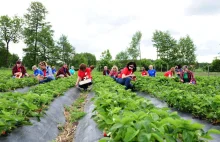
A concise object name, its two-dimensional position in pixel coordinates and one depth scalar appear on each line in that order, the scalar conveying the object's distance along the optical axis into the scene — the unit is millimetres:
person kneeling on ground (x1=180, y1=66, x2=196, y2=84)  8157
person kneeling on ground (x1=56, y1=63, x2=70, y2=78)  10999
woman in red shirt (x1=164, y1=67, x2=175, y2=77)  9777
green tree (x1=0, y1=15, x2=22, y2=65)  35463
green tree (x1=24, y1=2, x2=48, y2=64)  32844
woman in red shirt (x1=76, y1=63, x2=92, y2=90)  7595
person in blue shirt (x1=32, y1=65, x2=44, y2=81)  9514
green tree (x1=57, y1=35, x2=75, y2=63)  45873
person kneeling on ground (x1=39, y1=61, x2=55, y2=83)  8915
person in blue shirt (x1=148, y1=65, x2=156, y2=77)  11577
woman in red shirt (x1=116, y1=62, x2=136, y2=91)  7016
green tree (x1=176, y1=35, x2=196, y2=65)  35834
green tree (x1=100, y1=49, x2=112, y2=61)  44225
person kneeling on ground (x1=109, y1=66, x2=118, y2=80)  9986
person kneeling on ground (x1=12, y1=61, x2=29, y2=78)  9433
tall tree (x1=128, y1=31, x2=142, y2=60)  38256
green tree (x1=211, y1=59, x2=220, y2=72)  29560
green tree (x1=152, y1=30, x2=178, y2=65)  36249
